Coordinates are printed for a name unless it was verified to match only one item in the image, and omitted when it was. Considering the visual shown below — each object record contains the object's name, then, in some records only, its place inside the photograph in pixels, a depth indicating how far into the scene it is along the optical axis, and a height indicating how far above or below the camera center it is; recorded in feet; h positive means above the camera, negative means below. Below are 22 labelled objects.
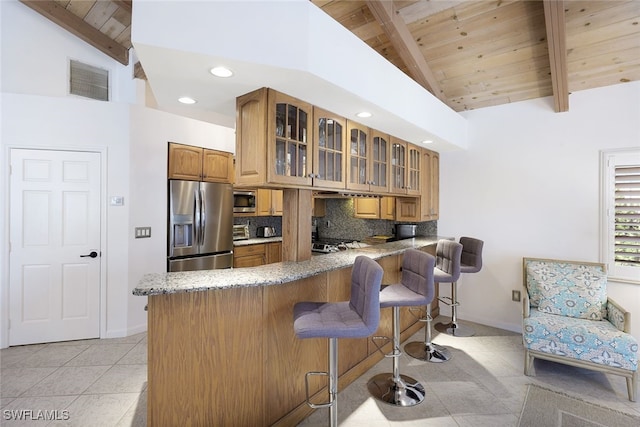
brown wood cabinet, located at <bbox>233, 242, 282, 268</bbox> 14.69 -2.10
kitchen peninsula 5.53 -2.62
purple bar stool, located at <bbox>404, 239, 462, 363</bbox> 9.82 -2.11
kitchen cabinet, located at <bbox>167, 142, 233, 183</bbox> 12.51 +2.04
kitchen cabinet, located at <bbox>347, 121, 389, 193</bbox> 9.21 +1.71
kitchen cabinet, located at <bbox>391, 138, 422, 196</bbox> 11.40 +1.77
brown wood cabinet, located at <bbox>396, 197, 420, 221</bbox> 13.17 +0.21
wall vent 13.60 +5.87
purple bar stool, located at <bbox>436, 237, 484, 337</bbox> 11.31 -1.94
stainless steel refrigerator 12.39 -0.59
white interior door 10.36 -1.23
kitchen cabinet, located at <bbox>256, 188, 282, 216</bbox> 16.06 +0.49
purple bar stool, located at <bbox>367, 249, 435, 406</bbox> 7.48 -2.10
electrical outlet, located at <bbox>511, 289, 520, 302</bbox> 12.31 -3.22
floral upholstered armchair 8.02 -3.11
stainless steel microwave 15.08 +0.52
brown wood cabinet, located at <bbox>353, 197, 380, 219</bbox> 14.69 +0.28
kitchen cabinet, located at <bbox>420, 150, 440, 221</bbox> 13.19 +1.25
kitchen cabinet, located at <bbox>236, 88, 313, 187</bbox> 6.75 +1.66
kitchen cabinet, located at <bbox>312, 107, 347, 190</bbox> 7.89 +1.70
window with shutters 10.07 +0.07
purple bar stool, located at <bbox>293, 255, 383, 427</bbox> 5.48 -2.01
